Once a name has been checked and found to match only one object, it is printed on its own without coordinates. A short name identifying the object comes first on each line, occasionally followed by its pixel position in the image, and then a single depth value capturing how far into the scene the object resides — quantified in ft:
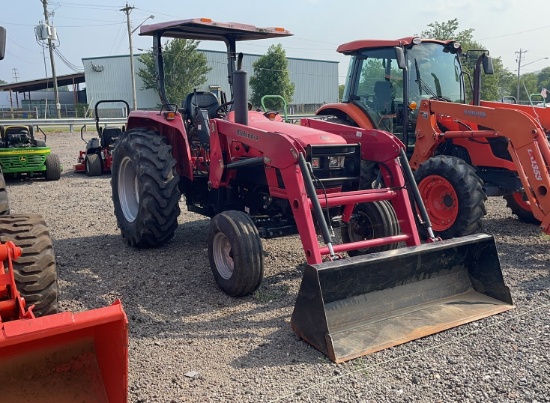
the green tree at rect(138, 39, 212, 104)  118.62
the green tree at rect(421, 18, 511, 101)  82.33
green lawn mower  37.83
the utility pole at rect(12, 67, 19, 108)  178.91
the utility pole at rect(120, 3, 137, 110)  131.90
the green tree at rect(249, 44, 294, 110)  118.73
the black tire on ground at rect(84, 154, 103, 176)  41.01
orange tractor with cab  19.44
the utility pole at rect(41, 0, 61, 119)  119.89
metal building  154.07
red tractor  12.34
